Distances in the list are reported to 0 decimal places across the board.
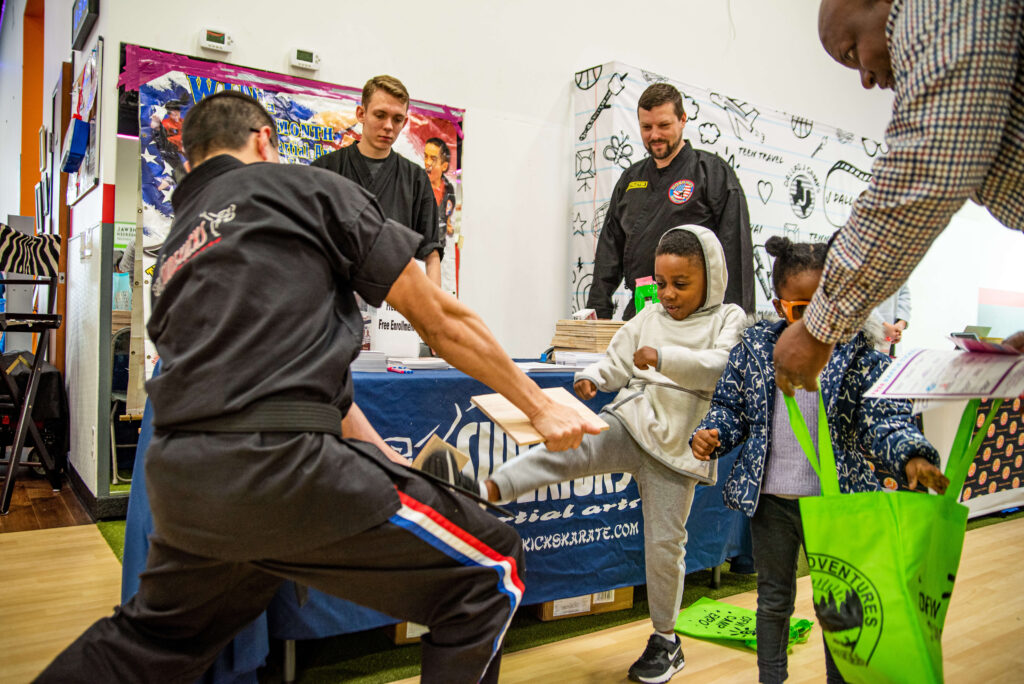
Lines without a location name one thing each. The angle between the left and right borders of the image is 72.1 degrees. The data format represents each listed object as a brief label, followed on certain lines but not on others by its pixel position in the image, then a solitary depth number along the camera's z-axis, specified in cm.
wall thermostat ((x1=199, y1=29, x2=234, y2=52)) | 346
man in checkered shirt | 102
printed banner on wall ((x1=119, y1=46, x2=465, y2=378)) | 337
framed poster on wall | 343
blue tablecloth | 185
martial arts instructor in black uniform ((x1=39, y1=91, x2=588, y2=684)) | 112
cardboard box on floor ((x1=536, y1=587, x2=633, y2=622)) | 250
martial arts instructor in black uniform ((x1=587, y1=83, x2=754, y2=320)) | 315
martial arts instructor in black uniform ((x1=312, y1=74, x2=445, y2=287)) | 299
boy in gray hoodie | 211
